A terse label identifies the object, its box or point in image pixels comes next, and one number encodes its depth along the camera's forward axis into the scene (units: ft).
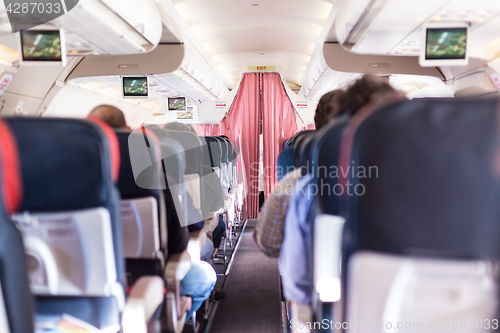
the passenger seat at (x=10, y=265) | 3.74
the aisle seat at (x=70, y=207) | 4.46
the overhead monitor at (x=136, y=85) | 23.52
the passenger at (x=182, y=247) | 7.79
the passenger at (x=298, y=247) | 6.10
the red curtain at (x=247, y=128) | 24.79
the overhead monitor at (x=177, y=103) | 36.73
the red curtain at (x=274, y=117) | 24.71
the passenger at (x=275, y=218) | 6.70
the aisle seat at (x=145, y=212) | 6.39
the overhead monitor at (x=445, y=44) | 13.19
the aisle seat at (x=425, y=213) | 3.40
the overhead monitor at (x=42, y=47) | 13.30
